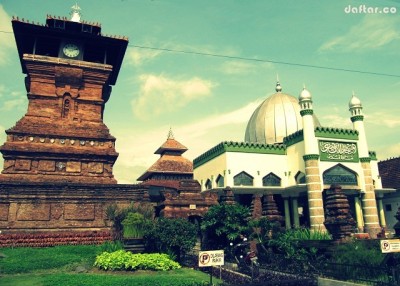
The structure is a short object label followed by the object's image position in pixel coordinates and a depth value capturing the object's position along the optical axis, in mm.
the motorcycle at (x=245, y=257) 13844
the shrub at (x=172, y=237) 15727
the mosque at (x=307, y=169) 25938
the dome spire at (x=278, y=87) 37281
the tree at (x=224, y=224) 16656
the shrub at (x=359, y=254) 12008
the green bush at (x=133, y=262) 13789
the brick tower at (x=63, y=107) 22062
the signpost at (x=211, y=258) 8883
